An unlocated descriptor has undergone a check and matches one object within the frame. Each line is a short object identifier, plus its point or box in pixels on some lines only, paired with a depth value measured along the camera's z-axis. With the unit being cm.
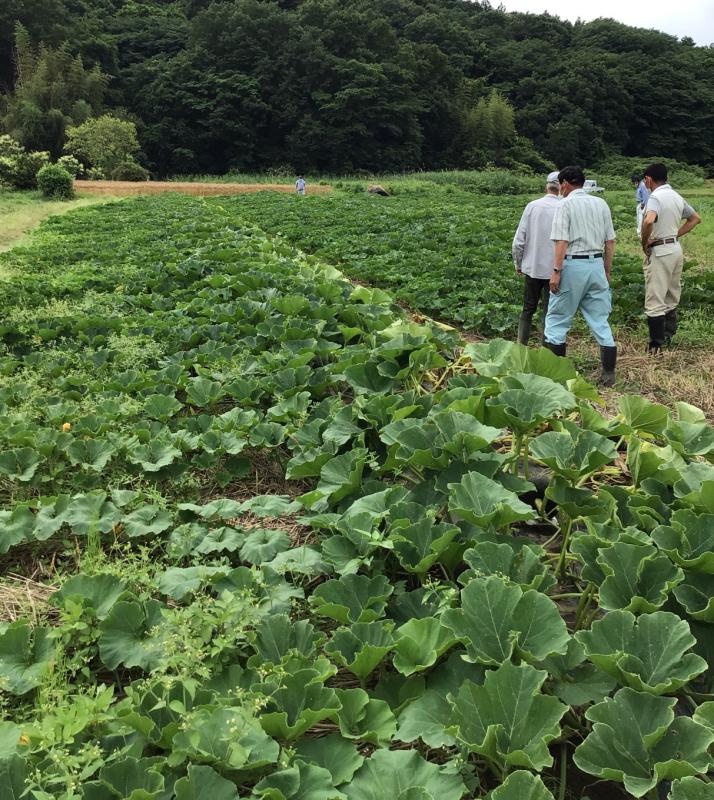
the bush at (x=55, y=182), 2541
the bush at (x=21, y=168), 2906
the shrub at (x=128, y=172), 3625
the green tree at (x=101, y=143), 3700
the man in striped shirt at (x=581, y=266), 500
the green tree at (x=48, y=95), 3941
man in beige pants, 596
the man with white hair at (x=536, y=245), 580
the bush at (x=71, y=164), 3081
